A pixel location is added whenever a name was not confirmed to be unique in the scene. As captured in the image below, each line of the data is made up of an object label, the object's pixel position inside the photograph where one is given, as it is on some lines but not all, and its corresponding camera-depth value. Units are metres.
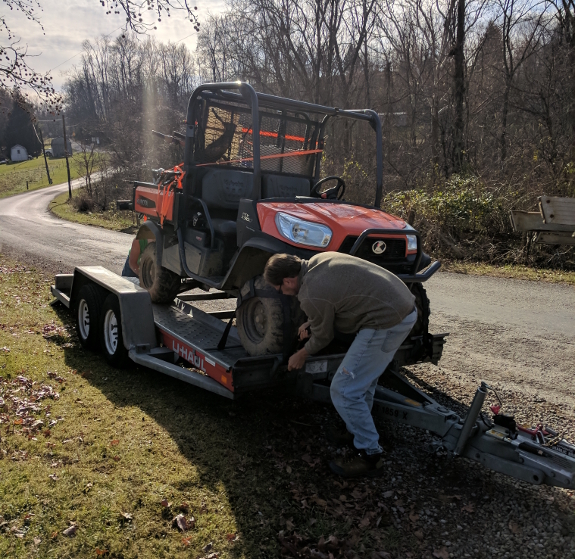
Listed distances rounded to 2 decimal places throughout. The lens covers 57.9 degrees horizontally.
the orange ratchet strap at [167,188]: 5.70
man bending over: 3.39
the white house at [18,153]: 84.75
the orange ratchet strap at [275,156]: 5.52
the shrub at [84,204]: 33.09
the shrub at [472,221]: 11.23
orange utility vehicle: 4.14
